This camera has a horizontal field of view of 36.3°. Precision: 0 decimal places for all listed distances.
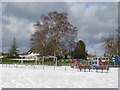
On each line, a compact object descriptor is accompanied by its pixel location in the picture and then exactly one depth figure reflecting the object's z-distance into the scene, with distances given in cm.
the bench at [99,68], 2189
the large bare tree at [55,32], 3626
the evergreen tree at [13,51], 7075
